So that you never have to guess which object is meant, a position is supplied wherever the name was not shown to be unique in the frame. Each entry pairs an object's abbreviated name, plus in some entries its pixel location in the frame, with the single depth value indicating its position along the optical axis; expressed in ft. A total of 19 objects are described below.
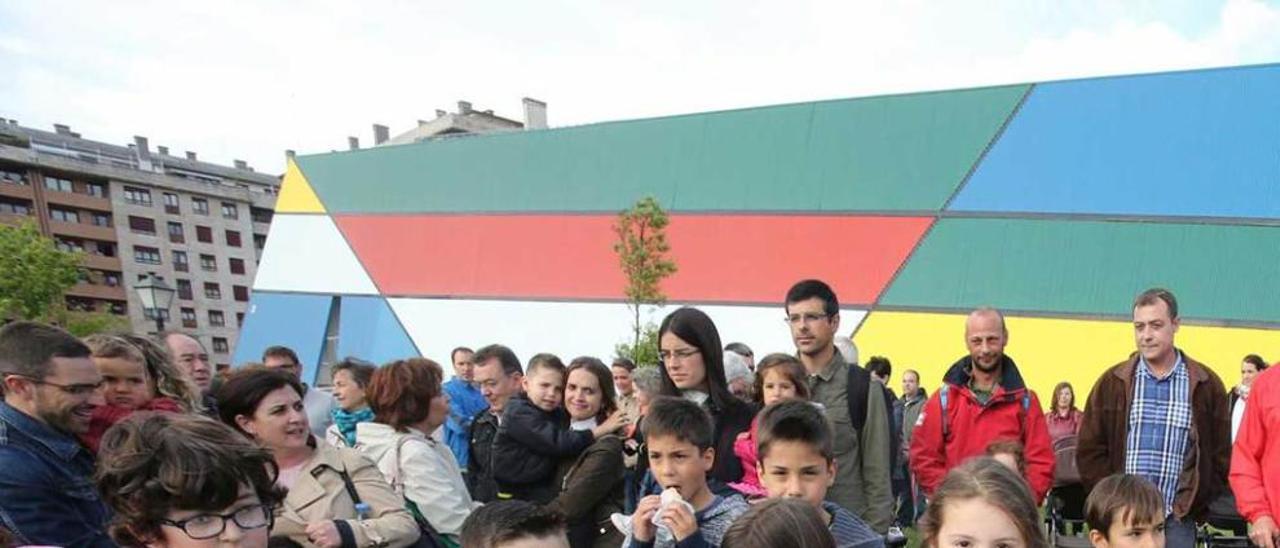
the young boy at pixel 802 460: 7.84
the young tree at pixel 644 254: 51.01
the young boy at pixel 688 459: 8.21
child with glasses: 5.94
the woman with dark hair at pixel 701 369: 10.12
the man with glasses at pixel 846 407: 10.12
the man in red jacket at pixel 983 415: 11.21
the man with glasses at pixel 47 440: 7.29
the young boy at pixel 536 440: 12.10
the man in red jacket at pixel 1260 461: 9.94
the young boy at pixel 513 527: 6.39
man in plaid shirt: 11.10
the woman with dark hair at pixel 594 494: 10.96
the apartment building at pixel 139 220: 166.30
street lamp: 36.32
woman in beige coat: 8.84
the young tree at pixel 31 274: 78.74
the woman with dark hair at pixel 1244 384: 18.94
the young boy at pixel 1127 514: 9.35
